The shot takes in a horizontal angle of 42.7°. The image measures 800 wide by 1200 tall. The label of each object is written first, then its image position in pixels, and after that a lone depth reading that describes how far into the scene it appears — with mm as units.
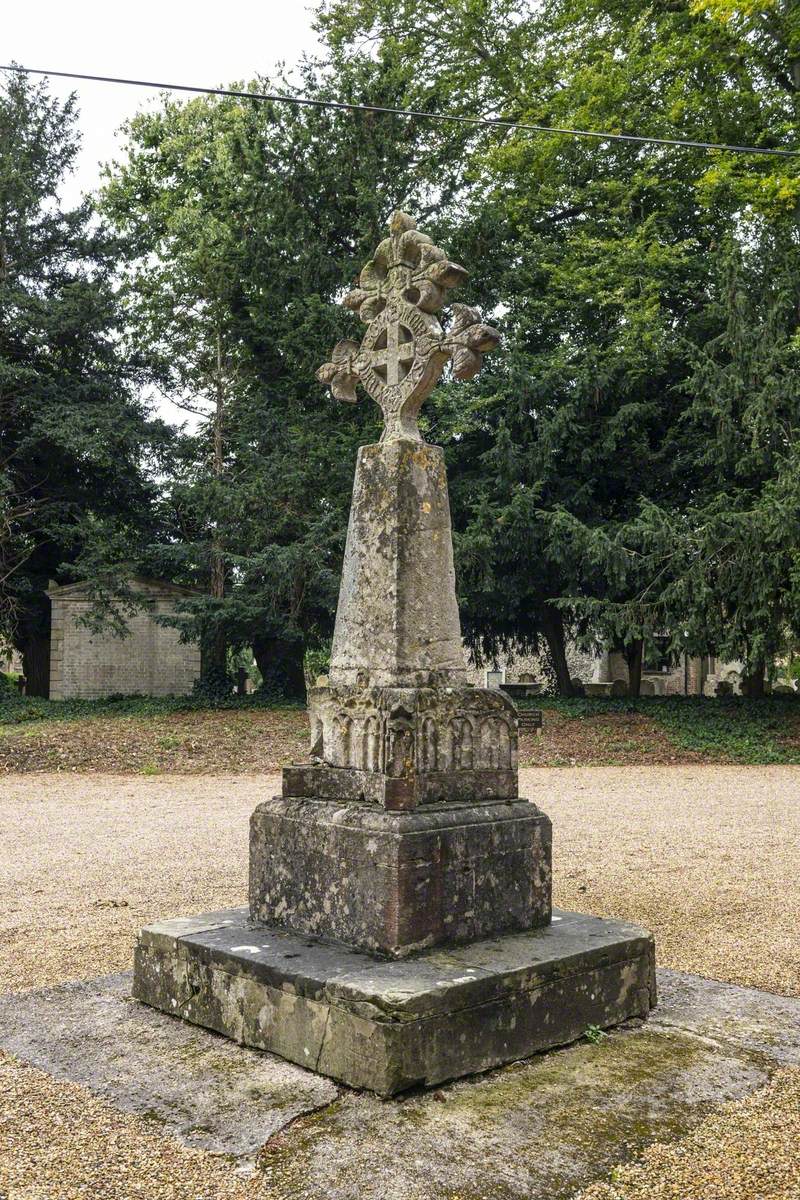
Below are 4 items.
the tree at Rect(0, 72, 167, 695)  22500
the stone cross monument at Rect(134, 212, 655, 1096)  3547
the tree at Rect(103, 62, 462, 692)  20266
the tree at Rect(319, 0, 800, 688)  18812
